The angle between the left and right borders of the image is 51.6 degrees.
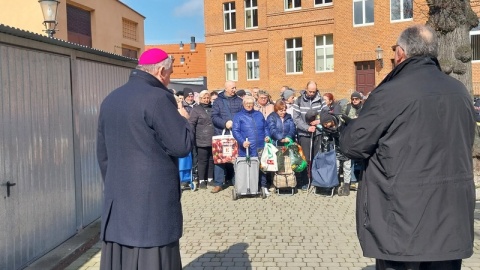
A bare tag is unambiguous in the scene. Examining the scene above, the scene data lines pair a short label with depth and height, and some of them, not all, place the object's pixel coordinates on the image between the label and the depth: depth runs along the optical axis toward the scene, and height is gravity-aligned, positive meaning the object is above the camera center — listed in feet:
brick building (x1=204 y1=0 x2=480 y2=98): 93.66 +18.27
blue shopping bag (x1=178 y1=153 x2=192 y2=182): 32.41 -2.53
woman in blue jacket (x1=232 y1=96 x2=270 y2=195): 29.30 +0.03
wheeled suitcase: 29.12 -2.80
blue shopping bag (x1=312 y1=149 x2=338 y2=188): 29.07 -2.63
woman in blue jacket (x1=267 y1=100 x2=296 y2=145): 30.30 +0.12
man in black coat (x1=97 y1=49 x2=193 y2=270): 10.62 -0.94
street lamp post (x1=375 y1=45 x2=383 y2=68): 91.50 +13.34
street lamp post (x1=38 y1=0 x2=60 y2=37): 32.83 +8.01
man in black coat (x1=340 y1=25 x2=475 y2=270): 9.50 -0.78
